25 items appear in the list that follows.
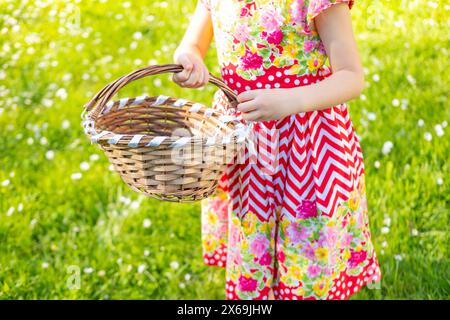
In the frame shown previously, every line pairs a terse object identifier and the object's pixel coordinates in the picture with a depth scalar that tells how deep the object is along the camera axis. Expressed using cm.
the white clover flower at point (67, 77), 390
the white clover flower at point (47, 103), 371
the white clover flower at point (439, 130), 293
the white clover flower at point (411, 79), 335
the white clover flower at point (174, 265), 259
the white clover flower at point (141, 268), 257
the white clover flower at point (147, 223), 277
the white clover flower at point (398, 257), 248
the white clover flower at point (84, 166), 312
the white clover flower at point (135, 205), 285
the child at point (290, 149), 166
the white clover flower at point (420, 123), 301
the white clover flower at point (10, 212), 286
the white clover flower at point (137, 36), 421
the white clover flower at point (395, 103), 319
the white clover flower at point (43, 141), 337
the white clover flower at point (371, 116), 311
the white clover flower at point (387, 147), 294
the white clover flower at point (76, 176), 306
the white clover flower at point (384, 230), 257
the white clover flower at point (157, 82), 366
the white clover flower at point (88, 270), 257
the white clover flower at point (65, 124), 347
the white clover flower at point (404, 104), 317
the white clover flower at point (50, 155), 327
